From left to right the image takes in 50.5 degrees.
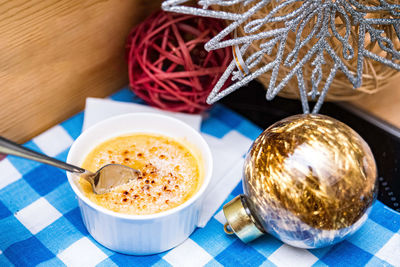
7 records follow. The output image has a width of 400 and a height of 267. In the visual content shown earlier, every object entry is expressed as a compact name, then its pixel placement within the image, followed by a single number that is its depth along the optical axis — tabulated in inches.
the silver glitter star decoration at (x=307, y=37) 19.0
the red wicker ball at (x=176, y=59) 24.8
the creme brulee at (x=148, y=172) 20.9
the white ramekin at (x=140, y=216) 19.6
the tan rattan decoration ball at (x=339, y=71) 21.1
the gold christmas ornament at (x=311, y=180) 18.1
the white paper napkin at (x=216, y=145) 24.8
